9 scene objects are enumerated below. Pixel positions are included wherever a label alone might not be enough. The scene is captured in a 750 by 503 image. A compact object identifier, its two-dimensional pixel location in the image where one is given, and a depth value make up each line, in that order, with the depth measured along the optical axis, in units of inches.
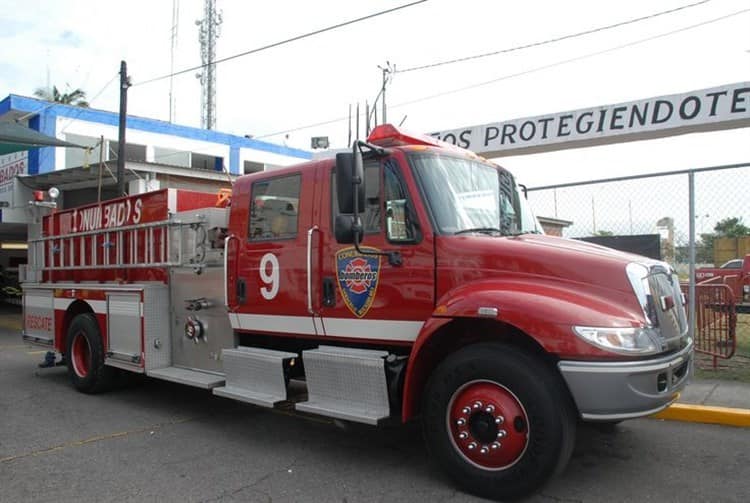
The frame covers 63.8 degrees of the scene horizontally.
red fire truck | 146.9
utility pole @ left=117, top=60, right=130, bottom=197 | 601.3
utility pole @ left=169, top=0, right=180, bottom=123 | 1101.9
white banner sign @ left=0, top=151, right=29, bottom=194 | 800.3
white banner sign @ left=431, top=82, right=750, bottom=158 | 307.7
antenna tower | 1397.6
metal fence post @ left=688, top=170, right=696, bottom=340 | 261.3
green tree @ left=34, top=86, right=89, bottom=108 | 1331.2
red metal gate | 308.1
